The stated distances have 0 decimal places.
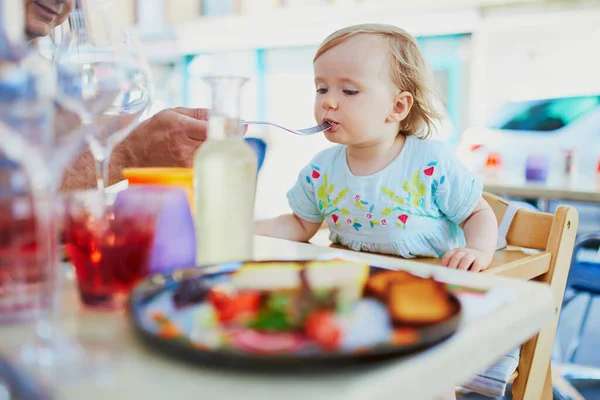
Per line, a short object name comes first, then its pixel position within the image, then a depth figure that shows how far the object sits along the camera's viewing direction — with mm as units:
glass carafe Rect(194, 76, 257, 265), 614
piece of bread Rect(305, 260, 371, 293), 497
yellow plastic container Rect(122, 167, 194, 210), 657
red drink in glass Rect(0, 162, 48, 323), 446
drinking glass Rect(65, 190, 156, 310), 503
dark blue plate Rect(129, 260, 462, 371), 354
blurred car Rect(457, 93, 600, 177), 3250
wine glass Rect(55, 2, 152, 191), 526
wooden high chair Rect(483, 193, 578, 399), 1110
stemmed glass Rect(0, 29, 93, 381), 387
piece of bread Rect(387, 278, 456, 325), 423
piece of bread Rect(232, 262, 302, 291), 496
